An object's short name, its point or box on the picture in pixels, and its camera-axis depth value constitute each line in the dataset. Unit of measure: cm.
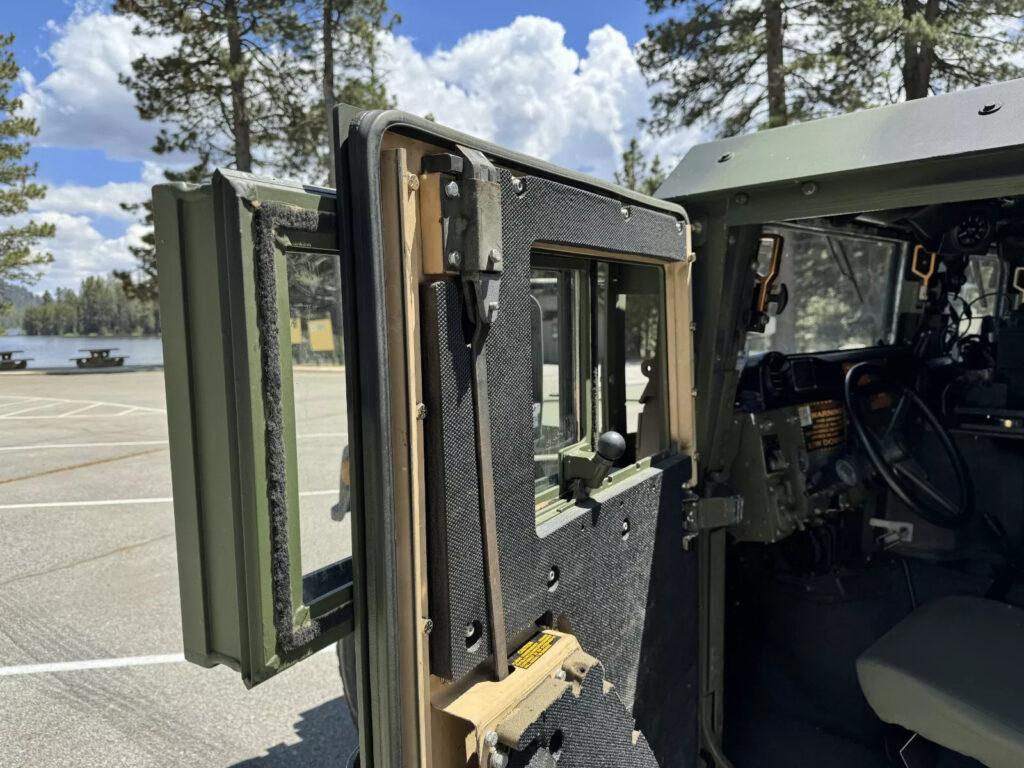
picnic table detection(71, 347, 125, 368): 2334
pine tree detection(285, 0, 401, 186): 1631
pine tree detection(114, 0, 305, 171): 1598
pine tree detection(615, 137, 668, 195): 1858
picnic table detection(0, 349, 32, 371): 2134
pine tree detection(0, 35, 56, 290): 1888
